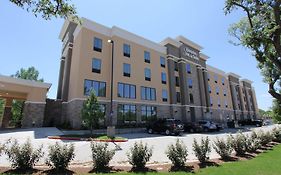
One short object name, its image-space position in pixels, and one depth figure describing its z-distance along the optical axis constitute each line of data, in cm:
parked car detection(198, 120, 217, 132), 2761
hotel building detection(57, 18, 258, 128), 2534
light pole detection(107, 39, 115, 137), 1709
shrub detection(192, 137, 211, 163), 823
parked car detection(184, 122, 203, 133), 2667
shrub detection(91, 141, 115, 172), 689
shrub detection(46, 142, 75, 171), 660
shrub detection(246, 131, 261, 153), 1101
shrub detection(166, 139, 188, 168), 748
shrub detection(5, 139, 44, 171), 654
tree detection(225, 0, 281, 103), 1052
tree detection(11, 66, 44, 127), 4462
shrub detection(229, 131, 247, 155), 1016
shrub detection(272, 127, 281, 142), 1651
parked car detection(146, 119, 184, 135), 2155
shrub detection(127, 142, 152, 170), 722
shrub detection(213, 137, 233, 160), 911
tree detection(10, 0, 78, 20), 761
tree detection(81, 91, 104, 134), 1852
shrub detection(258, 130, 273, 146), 1327
